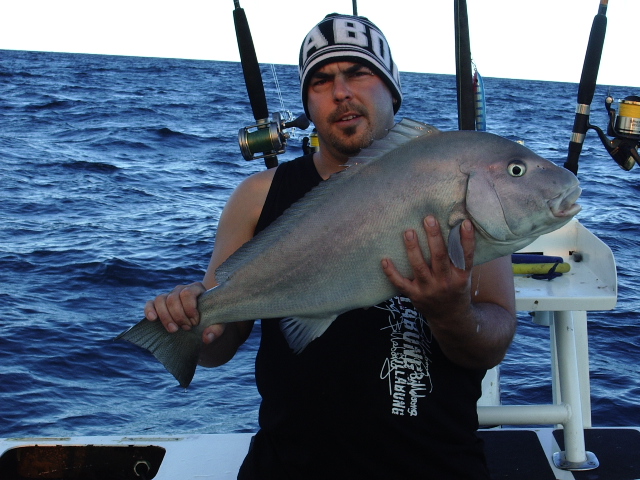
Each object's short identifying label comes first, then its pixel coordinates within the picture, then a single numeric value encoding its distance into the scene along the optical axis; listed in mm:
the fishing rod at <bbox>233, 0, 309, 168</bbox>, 3367
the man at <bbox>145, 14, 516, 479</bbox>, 2066
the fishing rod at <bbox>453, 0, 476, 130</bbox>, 3715
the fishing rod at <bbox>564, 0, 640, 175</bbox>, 3965
